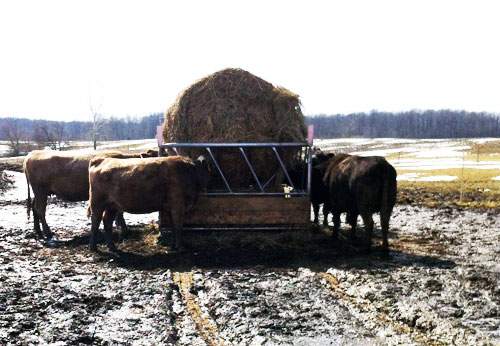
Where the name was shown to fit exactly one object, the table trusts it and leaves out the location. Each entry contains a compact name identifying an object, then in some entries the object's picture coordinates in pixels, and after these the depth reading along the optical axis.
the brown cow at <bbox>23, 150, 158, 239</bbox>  9.87
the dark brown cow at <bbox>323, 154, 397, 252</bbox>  7.96
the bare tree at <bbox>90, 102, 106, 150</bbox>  44.38
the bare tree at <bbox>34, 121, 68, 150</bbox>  53.99
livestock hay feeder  8.84
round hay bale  9.79
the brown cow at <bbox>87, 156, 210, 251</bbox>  8.23
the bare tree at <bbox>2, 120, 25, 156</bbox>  53.58
